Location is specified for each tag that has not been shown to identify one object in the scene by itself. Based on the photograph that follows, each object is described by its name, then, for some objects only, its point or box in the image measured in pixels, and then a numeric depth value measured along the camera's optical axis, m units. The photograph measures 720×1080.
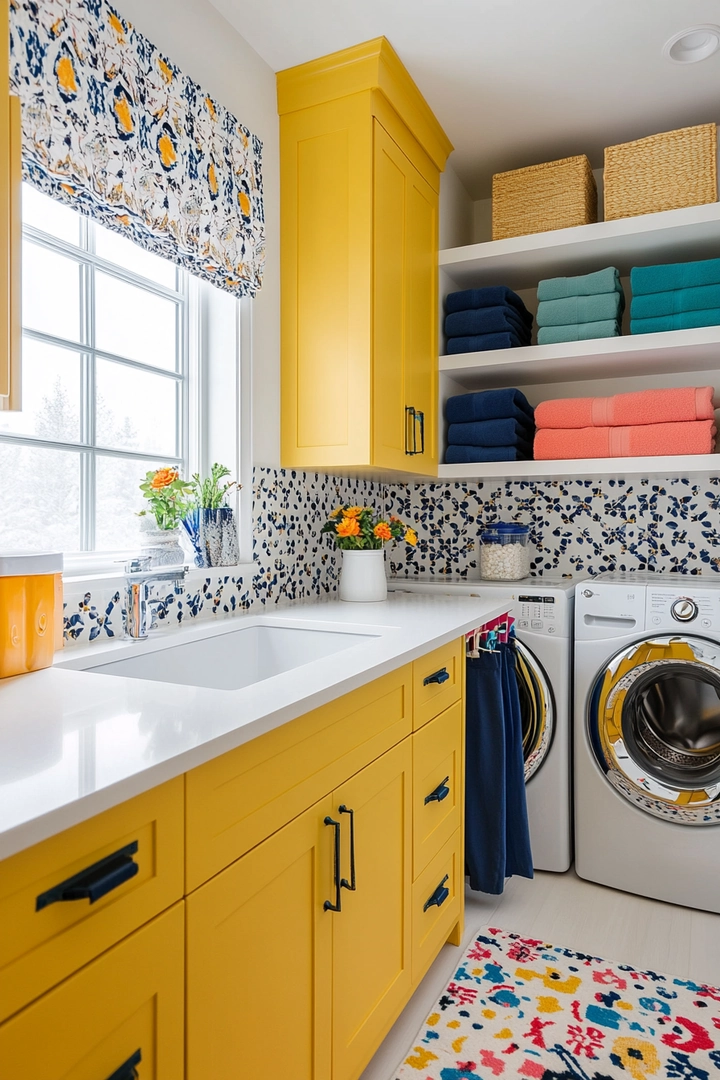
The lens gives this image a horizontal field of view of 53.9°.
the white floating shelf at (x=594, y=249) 2.41
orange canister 1.25
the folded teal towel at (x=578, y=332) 2.57
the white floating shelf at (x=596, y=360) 2.44
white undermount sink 1.62
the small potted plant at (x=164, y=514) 1.73
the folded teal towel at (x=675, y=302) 2.41
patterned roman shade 1.36
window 1.62
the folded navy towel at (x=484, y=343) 2.75
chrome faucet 1.58
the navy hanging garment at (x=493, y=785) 2.20
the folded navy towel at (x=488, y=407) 2.74
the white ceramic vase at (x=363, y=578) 2.40
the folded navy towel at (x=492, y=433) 2.73
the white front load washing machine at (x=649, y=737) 2.26
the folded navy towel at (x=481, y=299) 2.77
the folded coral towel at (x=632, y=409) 2.43
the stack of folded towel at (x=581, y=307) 2.58
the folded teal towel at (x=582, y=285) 2.59
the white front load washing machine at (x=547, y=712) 2.47
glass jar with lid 2.82
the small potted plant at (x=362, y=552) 2.40
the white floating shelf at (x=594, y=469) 2.41
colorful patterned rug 1.61
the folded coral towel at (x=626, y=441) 2.42
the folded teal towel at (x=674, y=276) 2.41
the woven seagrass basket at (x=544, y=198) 2.62
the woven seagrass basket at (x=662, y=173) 2.39
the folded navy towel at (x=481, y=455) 2.73
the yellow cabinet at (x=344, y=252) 2.21
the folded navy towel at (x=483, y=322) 2.74
